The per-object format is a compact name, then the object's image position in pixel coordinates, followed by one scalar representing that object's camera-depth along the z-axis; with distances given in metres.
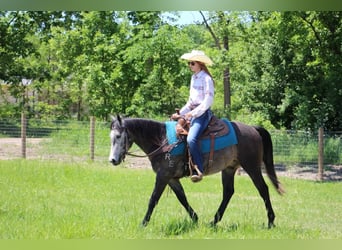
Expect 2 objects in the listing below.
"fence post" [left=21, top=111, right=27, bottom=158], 17.37
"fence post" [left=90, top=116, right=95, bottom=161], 16.87
